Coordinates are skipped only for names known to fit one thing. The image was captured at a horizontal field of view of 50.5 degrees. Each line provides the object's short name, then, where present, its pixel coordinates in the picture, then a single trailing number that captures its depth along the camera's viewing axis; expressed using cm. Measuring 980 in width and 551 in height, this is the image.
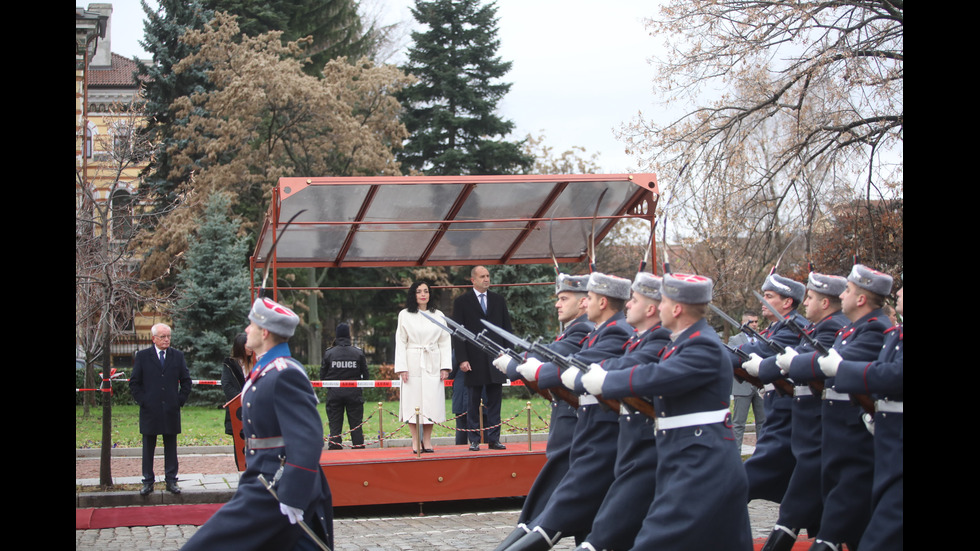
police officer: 1272
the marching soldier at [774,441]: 757
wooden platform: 1012
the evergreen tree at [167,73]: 3238
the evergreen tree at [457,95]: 3619
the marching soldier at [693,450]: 525
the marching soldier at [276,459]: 512
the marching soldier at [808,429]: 686
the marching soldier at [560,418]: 701
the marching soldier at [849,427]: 634
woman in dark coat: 1127
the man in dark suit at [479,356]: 1102
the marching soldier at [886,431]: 568
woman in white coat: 1095
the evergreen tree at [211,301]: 2625
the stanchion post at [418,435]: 1030
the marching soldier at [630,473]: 578
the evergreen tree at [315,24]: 3522
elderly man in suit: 1163
